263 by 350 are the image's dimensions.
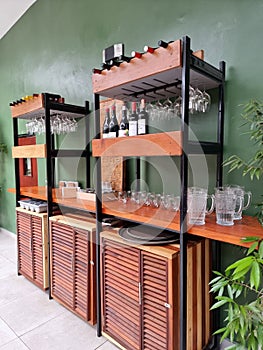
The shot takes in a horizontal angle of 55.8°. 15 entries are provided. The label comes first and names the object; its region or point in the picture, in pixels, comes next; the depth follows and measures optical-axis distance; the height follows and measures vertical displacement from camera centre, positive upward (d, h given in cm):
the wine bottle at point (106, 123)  249 +39
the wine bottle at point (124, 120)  215 +37
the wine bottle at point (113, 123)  239 +37
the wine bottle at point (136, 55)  154 +65
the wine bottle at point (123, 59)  164 +68
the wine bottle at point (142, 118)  182 +35
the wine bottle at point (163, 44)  138 +65
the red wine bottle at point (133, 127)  181 +24
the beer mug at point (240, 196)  160 -24
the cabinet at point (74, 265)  213 -96
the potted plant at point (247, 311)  92 -60
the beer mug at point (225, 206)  154 -28
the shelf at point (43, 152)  259 +10
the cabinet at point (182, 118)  142 +27
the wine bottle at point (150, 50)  147 +65
